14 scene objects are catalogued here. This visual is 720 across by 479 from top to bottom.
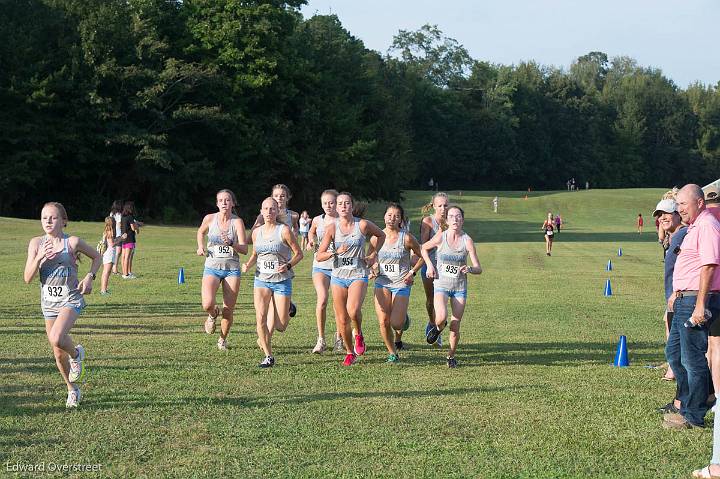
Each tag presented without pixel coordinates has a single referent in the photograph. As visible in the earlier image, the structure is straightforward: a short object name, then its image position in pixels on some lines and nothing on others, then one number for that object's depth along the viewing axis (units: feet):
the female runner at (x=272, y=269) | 35.65
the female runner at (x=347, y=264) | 36.11
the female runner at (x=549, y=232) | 123.95
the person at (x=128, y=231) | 70.64
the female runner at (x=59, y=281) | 27.32
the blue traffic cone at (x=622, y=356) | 36.42
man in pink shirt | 24.29
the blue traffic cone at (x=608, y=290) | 70.72
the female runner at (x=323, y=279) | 38.75
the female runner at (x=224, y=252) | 37.91
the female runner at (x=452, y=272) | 35.55
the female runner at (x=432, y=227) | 39.65
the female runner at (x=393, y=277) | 36.86
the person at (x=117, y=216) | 69.56
